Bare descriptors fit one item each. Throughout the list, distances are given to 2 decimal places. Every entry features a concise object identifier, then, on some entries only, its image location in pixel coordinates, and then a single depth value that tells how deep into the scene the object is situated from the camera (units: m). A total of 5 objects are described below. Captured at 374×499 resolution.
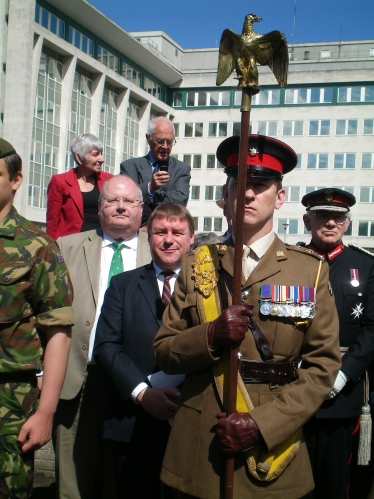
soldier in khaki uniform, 2.58
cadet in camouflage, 2.87
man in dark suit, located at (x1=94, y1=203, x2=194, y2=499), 3.58
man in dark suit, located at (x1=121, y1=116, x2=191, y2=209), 5.53
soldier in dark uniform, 3.98
